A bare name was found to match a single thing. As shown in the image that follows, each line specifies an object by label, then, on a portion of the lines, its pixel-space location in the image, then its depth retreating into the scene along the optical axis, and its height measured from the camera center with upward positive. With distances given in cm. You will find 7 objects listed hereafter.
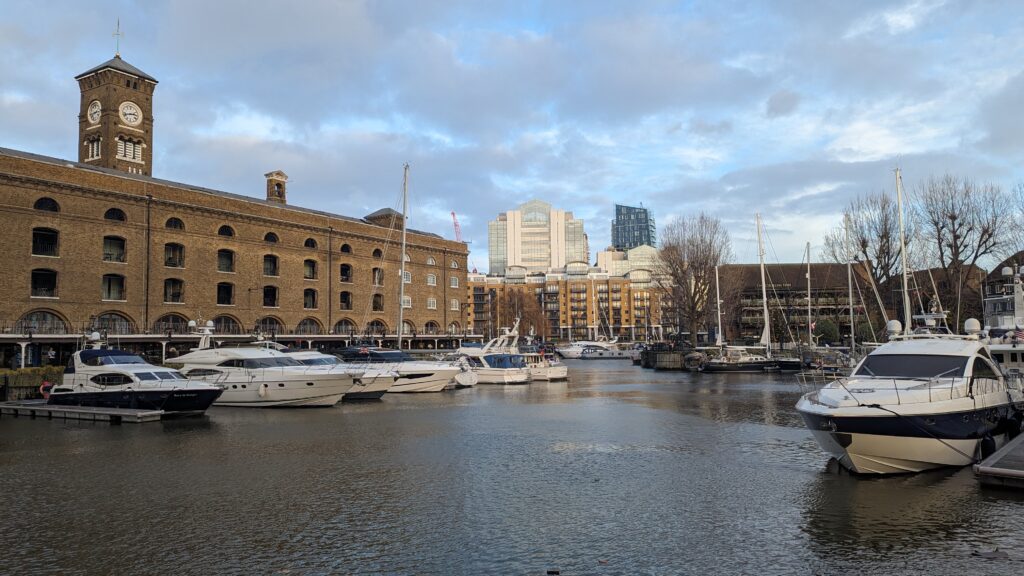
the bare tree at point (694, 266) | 6675 +625
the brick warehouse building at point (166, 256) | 4591 +682
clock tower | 6247 +2075
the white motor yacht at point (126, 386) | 2586 -187
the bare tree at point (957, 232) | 4322 +595
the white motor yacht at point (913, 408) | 1397 -177
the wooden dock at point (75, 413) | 2480 -282
